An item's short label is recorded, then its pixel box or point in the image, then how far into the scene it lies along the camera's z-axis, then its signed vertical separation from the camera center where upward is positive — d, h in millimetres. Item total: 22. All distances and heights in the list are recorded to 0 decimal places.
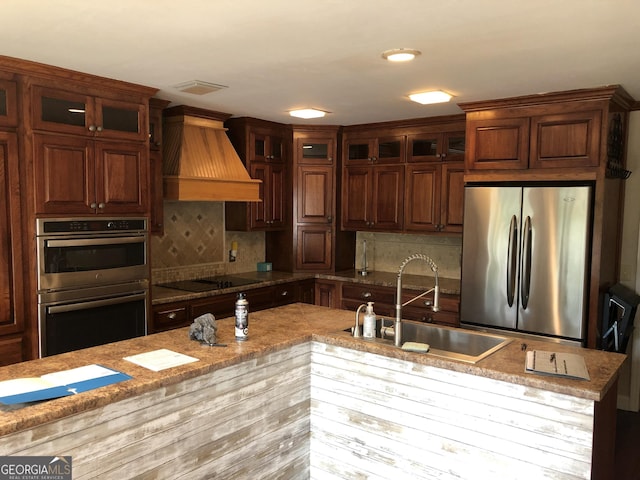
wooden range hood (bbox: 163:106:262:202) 4426 +413
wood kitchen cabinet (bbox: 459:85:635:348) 3668 +479
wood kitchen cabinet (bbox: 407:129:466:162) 4879 +629
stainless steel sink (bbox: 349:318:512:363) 2783 -729
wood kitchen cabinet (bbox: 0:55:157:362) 3131 +305
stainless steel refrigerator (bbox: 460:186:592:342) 3732 -373
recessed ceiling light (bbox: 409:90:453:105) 3802 +864
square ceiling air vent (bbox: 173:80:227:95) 3586 +868
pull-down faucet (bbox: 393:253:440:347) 2590 -570
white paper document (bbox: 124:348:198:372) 2164 -683
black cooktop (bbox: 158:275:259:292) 4574 -739
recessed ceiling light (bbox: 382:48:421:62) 2759 +856
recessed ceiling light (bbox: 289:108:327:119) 4581 +876
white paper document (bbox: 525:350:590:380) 2129 -685
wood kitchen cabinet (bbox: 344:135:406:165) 5282 +643
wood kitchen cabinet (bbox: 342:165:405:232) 5305 +123
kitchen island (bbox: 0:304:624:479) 1906 -904
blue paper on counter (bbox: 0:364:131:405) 1764 -676
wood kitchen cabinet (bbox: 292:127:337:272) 5586 +107
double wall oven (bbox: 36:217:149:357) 3287 -533
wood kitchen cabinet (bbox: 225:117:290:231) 5172 +387
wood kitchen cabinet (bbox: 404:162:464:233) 4887 +122
